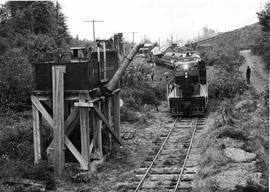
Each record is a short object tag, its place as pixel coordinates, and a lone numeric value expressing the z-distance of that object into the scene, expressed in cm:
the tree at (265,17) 3262
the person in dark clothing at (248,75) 2982
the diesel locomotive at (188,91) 2369
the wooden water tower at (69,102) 1314
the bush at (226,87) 2806
